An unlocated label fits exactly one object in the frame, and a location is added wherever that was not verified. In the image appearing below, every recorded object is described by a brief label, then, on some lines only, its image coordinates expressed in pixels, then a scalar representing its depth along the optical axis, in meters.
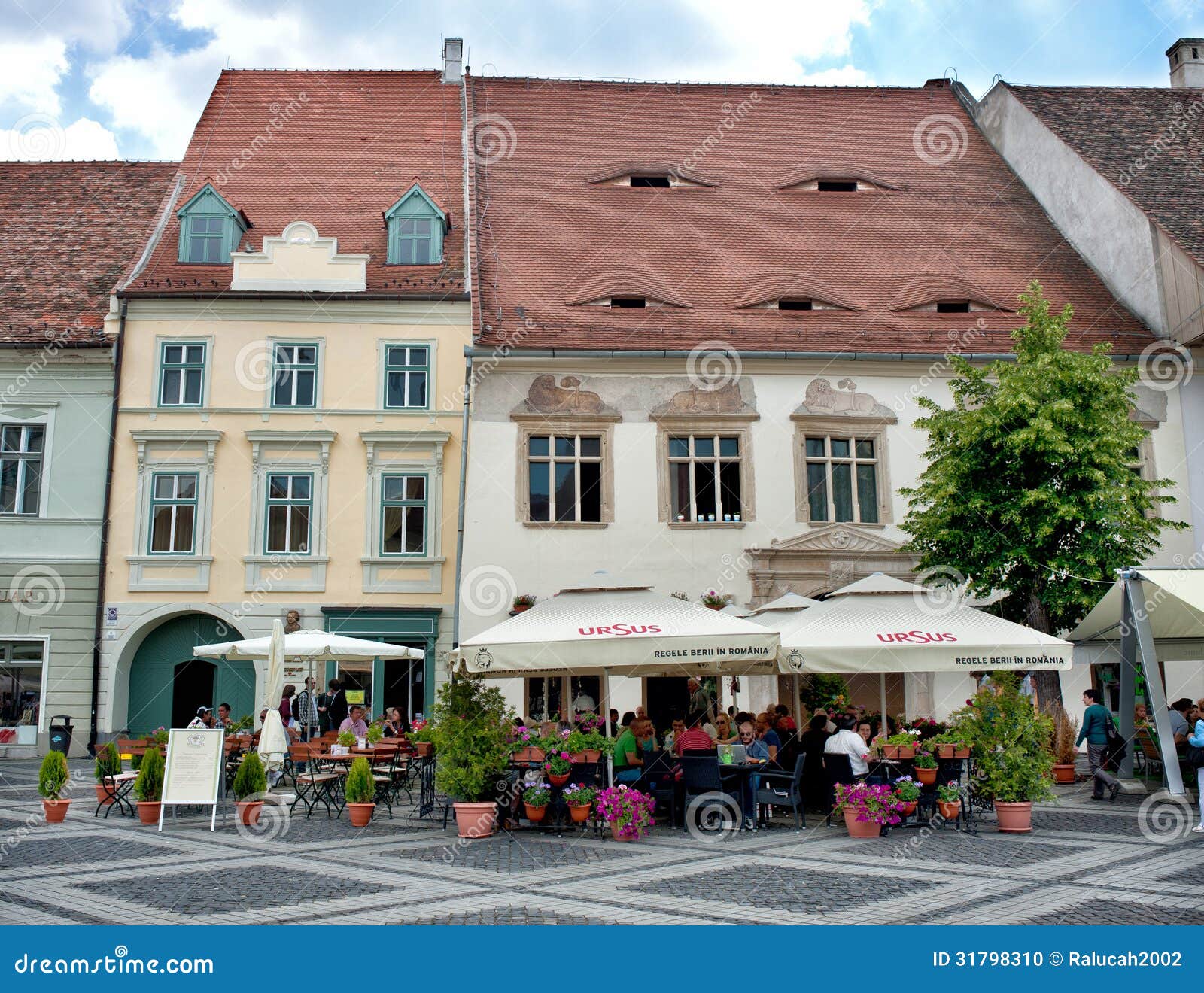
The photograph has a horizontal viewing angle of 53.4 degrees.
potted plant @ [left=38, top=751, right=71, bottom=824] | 13.07
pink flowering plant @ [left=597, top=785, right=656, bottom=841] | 11.93
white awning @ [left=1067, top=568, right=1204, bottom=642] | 14.54
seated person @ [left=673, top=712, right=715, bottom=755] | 13.01
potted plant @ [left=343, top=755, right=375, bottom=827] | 13.07
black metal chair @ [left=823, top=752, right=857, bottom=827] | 12.97
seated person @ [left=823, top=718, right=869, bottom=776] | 12.77
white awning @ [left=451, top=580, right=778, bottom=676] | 12.13
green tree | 17.61
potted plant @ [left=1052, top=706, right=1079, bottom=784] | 18.16
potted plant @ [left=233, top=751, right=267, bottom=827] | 12.95
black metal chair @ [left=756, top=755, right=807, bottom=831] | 12.77
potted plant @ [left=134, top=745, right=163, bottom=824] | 13.07
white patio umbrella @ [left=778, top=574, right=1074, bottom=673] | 12.59
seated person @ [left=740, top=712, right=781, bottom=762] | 14.12
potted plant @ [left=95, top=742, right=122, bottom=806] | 14.08
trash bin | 21.84
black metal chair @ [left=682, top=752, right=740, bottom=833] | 12.86
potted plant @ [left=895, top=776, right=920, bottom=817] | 12.15
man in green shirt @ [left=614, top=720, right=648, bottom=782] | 13.45
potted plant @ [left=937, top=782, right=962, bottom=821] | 12.59
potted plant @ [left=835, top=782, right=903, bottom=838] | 11.99
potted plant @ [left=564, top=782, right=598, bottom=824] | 12.66
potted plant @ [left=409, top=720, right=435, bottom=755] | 15.15
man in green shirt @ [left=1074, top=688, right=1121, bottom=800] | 16.03
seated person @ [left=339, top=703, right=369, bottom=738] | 16.86
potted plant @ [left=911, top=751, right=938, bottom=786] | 12.62
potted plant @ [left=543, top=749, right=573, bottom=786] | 12.71
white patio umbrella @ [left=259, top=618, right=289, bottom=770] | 14.70
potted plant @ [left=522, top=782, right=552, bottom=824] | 12.73
